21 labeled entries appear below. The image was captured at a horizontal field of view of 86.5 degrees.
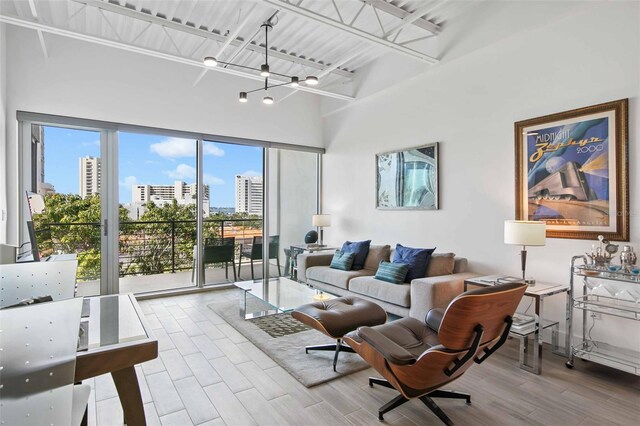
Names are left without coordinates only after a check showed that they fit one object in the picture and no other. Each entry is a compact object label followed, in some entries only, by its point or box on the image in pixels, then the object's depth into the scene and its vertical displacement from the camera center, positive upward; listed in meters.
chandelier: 3.48 +1.52
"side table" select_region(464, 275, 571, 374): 2.78 -1.02
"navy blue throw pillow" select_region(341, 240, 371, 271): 4.96 -0.59
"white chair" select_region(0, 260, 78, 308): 1.72 -0.37
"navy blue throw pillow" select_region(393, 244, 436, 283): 4.07 -0.61
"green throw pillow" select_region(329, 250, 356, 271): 4.87 -0.72
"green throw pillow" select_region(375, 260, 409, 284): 4.04 -0.74
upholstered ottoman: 2.71 -0.88
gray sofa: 3.45 -0.86
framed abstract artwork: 4.59 +0.47
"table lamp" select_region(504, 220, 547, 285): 3.00 -0.20
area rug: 2.70 -1.29
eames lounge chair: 1.83 -0.80
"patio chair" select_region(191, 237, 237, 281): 5.61 -0.67
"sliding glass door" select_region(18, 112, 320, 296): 4.57 +0.13
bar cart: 2.61 -0.78
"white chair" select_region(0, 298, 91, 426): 0.83 -0.40
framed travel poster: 2.90 +0.36
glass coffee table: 3.66 -0.97
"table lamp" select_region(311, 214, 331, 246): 6.12 -0.15
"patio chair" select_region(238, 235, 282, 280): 6.03 -0.69
